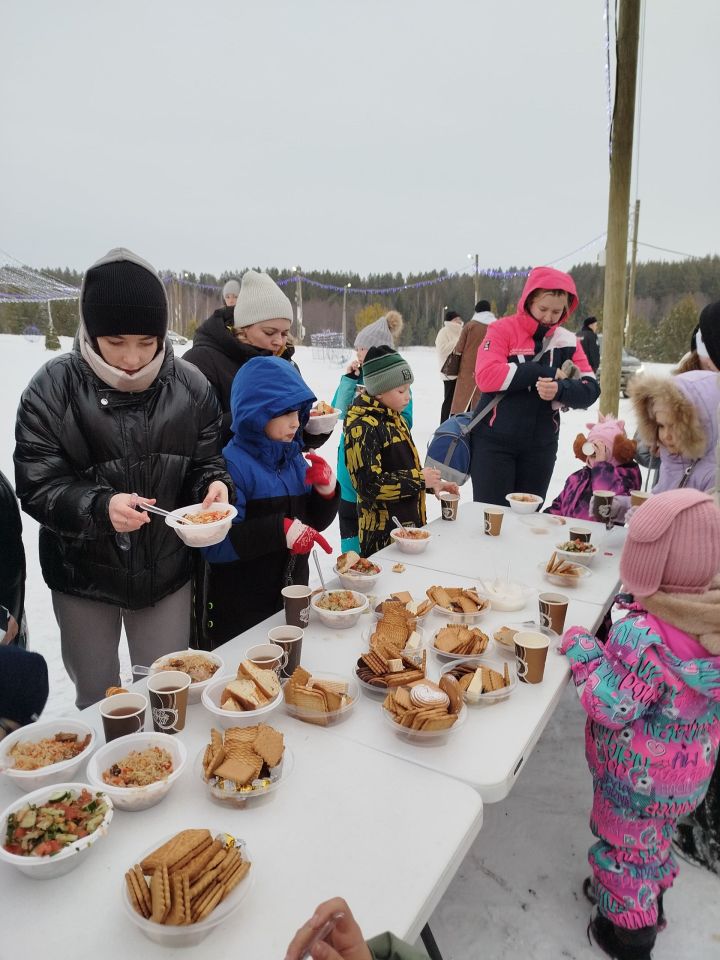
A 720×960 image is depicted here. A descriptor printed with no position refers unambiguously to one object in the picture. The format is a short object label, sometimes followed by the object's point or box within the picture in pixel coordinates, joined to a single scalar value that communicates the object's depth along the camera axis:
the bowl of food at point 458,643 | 1.70
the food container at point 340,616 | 1.92
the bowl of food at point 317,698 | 1.41
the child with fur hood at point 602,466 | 3.18
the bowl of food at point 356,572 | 2.21
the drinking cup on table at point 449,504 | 3.06
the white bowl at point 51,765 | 1.13
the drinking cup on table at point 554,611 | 1.84
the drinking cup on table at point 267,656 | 1.53
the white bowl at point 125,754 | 1.11
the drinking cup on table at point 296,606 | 1.88
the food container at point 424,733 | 1.33
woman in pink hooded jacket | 3.56
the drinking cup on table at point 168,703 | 1.34
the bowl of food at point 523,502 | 3.26
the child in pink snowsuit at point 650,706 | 1.42
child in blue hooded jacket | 2.22
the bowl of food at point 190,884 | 0.85
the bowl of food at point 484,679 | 1.51
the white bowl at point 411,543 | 2.66
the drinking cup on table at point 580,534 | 2.70
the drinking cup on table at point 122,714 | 1.28
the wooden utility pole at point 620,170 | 5.86
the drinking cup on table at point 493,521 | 2.93
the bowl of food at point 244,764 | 1.14
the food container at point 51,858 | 0.93
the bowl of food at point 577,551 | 2.54
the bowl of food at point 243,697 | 1.36
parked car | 14.28
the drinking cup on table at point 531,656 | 1.61
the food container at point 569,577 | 2.34
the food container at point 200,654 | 1.48
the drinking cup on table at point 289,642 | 1.62
